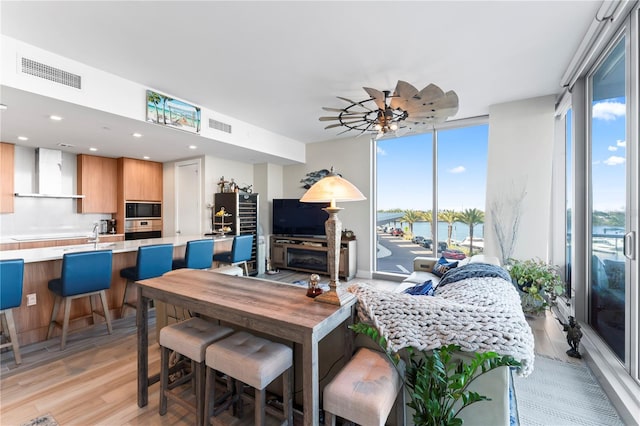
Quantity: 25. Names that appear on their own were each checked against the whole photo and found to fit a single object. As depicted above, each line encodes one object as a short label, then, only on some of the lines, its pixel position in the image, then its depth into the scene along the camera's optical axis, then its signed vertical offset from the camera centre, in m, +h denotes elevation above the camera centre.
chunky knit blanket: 1.28 -0.57
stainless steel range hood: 4.78 +0.72
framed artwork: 3.20 +1.29
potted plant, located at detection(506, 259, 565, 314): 3.04 -0.84
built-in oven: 5.68 -0.35
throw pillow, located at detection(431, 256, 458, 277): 3.42 -0.72
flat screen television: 5.66 -0.12
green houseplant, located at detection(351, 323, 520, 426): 1.22 -0.81
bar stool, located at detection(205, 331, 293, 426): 1.33 -0.79
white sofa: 1.33 -0.80
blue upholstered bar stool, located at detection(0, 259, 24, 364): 2.20 -0.67
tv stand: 5.23 -0.92
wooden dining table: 1.23 -0.52
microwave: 5.61 +0.06
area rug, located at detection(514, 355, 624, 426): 1.77 -1.38
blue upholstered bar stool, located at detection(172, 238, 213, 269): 3.48 -0.59
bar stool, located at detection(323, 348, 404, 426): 1.12 -0.80
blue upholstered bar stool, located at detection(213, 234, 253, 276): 4.09 -0.64
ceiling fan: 2.48 +1.11
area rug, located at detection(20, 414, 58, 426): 1.70 -1.35
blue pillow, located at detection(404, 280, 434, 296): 2.17 -0.65
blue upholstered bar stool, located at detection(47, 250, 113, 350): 2.56 -0.69
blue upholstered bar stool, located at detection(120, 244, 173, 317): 3.03 -0.62
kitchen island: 2.67 -0.88
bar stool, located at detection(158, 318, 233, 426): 1.59 -0.82
